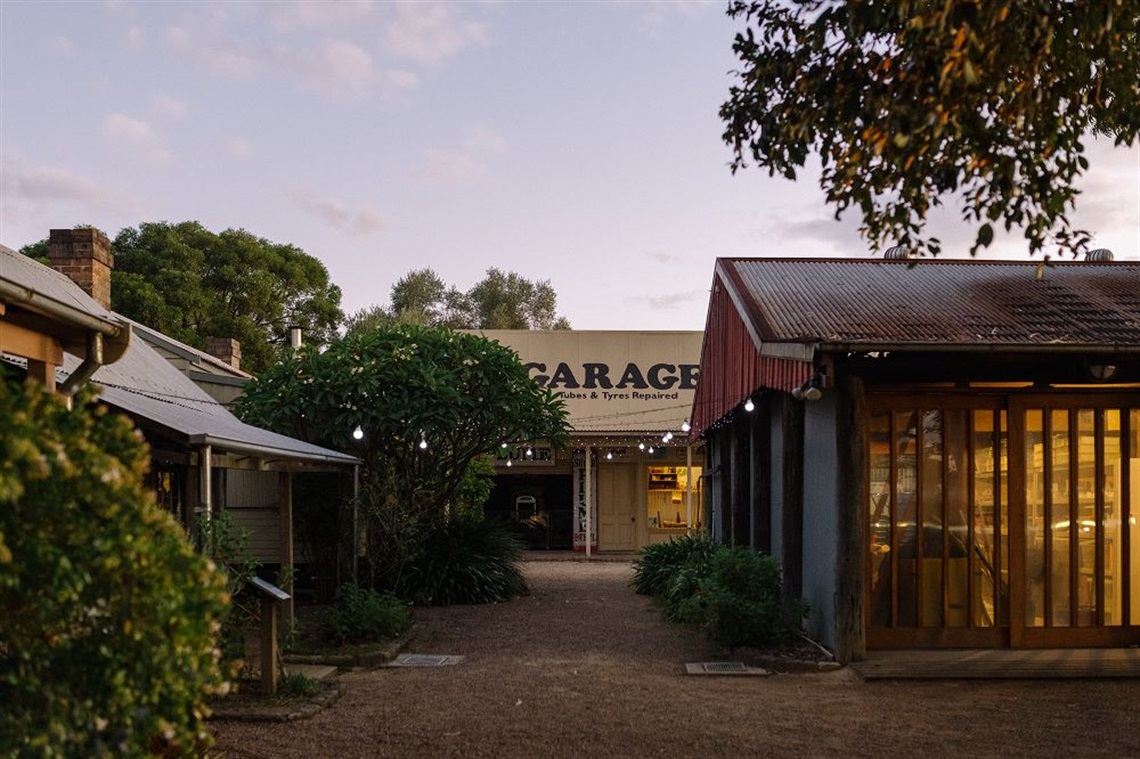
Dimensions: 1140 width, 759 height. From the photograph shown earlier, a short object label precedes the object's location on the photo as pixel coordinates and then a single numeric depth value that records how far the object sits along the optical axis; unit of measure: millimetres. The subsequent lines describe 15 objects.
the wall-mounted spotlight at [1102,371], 9688
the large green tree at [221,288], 37312
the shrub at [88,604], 3498
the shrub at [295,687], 8719
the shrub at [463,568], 15977
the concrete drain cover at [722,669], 9891
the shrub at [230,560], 7949
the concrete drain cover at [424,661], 10836
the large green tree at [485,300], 47531
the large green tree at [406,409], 15641
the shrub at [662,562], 16531
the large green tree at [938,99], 5855
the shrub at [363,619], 11531
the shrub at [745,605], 10531
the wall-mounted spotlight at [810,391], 9359
